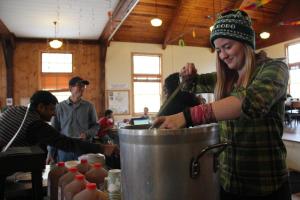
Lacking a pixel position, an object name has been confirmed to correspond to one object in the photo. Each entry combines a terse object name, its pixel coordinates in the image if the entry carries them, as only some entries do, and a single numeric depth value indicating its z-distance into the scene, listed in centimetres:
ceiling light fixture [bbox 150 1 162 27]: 720
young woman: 87
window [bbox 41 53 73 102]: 832
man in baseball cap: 329
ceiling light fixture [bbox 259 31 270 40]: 853
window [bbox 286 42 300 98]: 907
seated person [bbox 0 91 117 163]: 149
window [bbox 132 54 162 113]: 926
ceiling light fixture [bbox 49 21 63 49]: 686
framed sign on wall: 876
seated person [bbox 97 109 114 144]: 462
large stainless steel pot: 62
